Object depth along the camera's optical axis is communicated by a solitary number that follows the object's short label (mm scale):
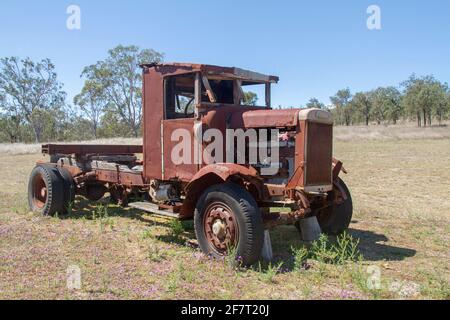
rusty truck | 5031
